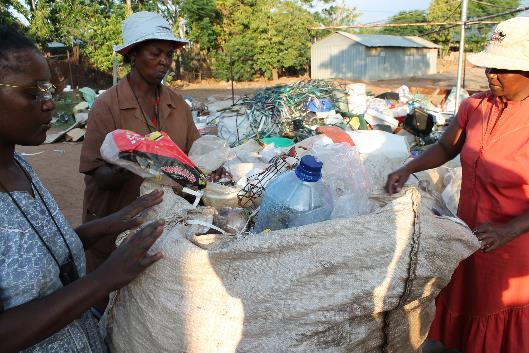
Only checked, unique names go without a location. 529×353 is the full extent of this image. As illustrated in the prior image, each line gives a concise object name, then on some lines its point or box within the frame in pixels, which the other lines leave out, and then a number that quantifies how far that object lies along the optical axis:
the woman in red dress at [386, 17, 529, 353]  1.66
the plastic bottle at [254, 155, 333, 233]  1.28
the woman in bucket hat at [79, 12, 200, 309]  1.99
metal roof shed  27.72
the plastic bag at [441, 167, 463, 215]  2.73
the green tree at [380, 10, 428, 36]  37.91
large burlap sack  1.08
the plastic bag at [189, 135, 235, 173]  1.67
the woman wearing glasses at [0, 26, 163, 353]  0.96
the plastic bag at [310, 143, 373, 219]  1.30
